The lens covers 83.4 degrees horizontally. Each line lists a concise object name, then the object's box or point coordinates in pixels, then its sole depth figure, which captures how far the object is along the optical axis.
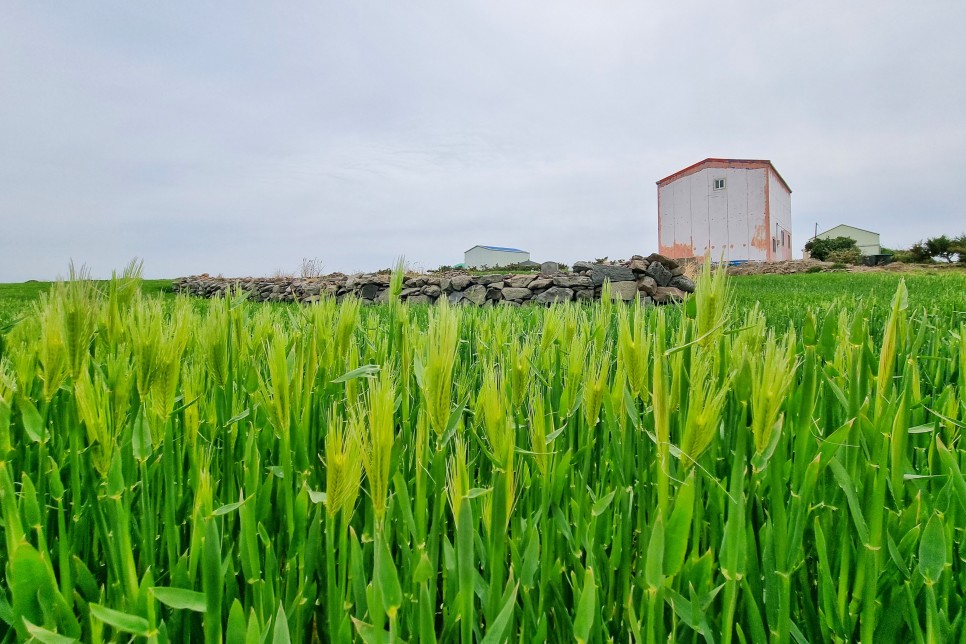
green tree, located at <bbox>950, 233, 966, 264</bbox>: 36.26
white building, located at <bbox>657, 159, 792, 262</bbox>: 35.94
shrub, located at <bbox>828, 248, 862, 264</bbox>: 38.59
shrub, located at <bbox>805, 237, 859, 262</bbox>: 45.50
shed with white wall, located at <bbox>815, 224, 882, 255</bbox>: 54.90
